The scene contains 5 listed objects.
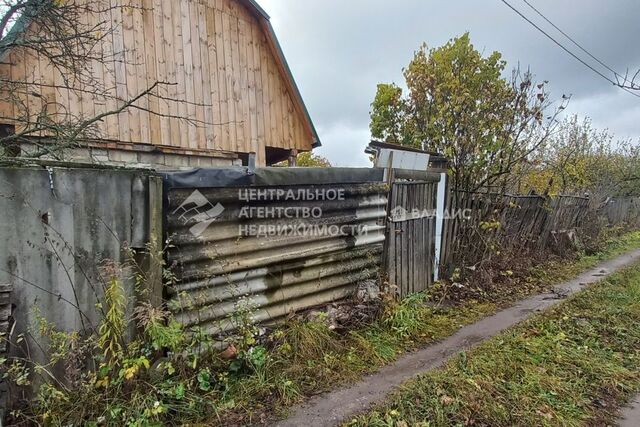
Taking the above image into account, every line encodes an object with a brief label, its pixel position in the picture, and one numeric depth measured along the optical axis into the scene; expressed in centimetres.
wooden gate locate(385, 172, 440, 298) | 490
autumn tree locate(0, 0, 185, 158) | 343
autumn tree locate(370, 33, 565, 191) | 705
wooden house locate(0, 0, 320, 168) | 525
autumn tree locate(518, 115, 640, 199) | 1242
